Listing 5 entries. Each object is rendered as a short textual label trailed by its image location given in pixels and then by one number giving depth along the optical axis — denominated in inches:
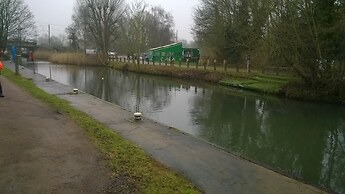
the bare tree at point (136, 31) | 1630.2
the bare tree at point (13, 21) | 1710.1
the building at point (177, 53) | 1788.6
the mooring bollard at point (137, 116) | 451.2
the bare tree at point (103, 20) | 1989.4
